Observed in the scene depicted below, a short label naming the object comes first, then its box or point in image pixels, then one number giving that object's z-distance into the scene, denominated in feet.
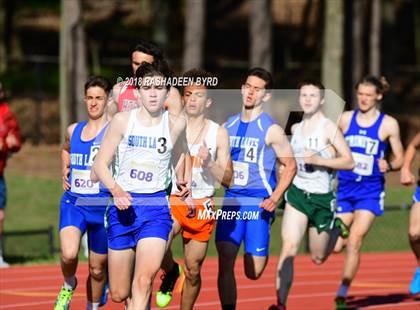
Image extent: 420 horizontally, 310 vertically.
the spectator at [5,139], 50.34
